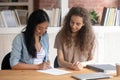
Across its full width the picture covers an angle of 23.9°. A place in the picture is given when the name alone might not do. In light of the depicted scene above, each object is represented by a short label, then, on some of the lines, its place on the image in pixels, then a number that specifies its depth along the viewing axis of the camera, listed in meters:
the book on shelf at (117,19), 4.23
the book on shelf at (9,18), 3.81
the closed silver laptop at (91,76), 2.28
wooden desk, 2.31
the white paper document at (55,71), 2.50
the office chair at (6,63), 2.83
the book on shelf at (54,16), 3.99
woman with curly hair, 3.00
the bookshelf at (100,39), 3.83
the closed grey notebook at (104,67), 2.55
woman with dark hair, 2.65
